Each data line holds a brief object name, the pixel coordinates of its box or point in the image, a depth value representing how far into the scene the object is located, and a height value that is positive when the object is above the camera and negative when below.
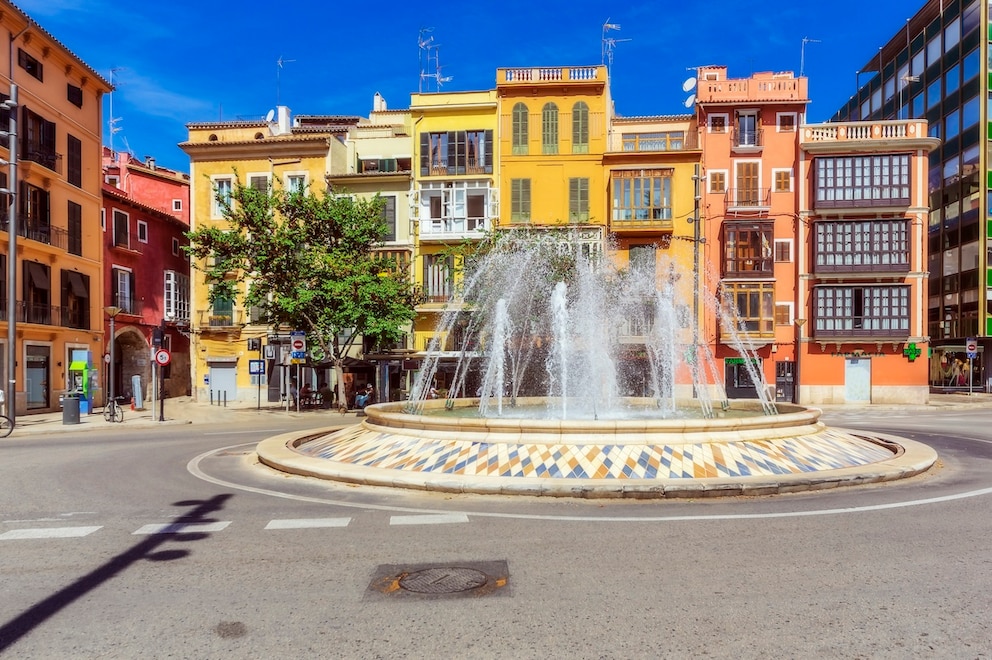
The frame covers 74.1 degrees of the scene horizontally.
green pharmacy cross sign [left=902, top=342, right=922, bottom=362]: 36.34 -1.06
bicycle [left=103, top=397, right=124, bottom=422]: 24.59 -3.30
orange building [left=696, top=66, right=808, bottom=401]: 37.31 +6.20
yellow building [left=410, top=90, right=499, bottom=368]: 37.97 +8.77
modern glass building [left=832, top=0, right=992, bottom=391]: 41.97 +11.35
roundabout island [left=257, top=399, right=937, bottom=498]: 9.31 -2.02
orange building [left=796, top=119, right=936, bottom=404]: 36.28 +3.84
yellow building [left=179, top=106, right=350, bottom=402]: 38.72 +7.68
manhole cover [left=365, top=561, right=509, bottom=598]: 5.41 -2.16
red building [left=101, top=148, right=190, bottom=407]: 37.88 +3.94
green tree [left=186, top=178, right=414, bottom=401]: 26.36 +2.68
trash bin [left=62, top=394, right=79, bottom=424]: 23.00 -2.80
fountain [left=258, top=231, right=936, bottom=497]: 9.48 -2.04
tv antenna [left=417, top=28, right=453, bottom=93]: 44.12 +17.09
